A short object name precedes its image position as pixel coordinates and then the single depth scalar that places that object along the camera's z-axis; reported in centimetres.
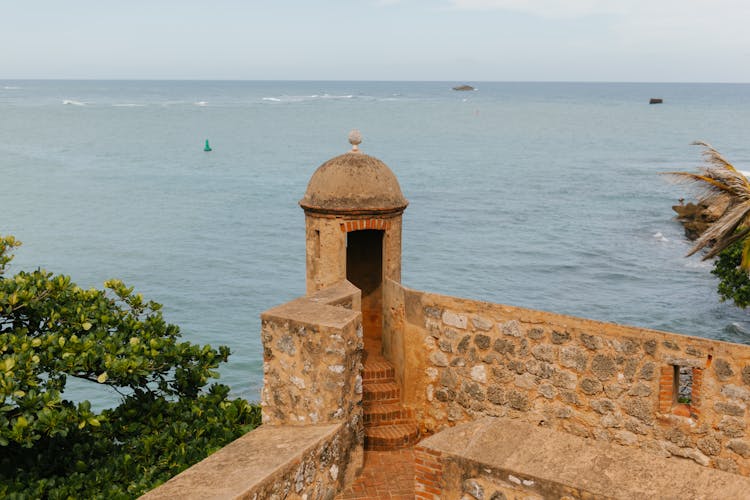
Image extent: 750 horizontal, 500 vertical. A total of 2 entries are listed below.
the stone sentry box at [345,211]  1039
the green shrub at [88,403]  786
